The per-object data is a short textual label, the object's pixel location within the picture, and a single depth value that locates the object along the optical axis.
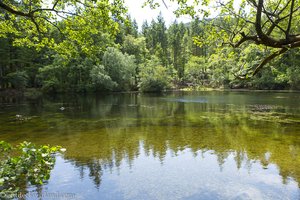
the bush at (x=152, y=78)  64.94
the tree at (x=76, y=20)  9.24
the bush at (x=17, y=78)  48.59
